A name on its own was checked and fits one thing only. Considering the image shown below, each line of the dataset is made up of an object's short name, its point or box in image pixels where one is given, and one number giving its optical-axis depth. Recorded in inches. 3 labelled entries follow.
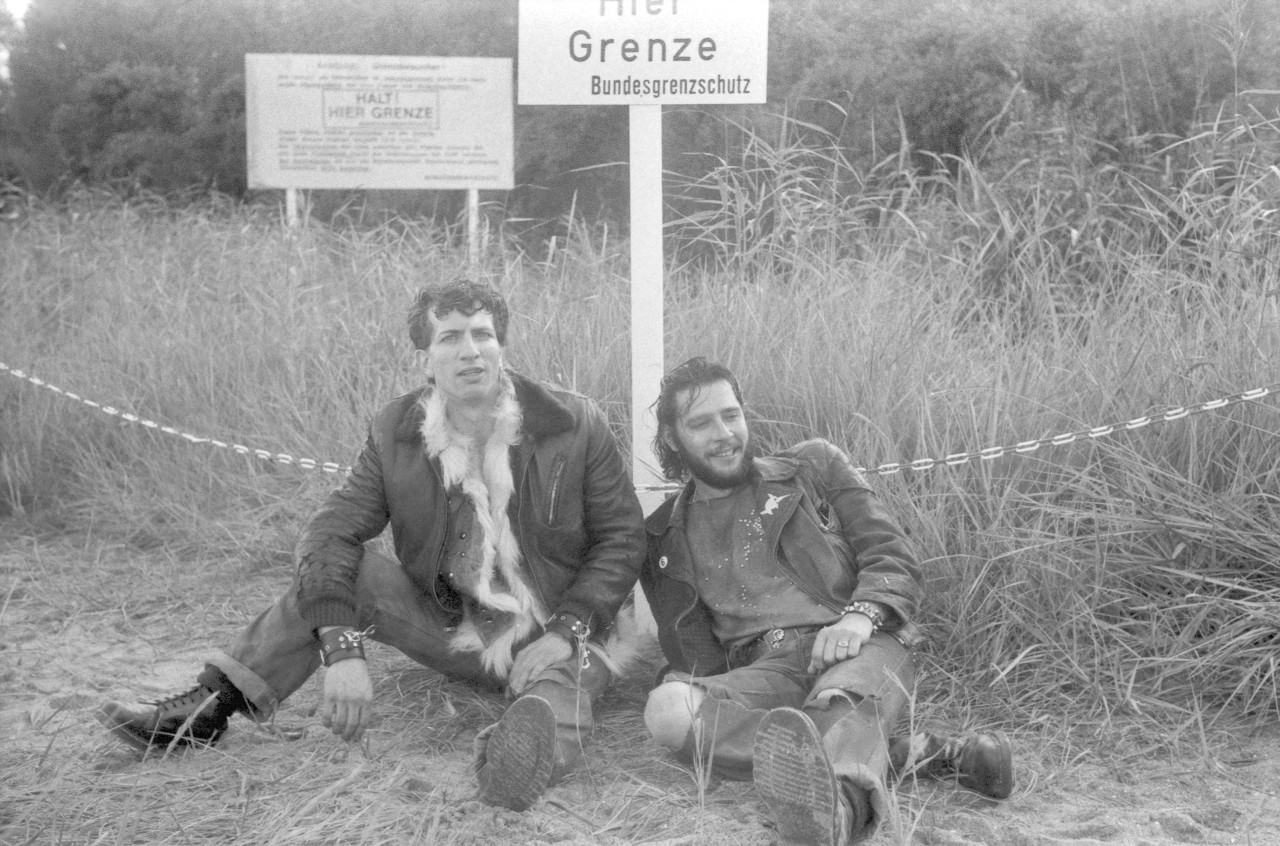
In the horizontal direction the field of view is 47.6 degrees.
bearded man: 119.3
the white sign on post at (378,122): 355.9
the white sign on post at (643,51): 158.2
